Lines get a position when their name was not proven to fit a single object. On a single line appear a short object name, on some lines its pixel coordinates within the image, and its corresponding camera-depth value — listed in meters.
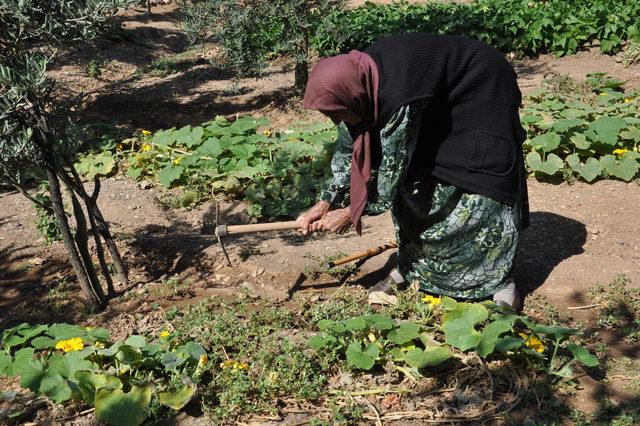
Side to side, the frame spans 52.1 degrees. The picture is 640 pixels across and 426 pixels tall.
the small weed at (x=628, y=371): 2.83
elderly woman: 2.81
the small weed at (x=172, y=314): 3.59
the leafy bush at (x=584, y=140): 4.90
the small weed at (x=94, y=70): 9.76
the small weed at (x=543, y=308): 3.44
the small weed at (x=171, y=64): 10.09
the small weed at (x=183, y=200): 5.26
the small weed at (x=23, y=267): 4.36
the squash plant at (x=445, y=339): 2.84
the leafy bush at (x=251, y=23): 7.17
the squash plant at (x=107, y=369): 2.74
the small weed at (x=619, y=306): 3.28
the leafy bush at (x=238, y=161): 5.11
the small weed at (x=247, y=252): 4.30
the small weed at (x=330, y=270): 4.11
